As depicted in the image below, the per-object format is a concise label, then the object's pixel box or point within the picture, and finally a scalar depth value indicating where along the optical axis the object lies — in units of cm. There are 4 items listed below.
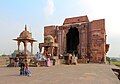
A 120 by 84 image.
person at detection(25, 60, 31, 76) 1219
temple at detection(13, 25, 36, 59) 2491
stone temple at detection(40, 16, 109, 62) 3866
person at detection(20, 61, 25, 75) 1245
